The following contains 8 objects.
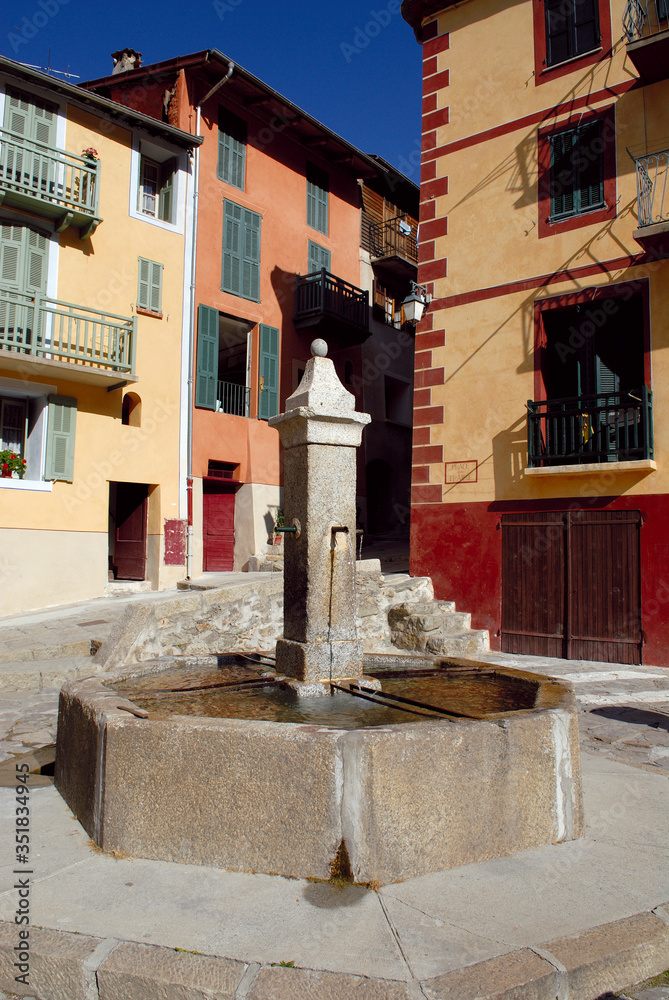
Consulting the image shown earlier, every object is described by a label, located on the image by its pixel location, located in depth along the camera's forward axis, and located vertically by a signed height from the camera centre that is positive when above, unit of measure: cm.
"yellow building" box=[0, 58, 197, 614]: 1229 +391
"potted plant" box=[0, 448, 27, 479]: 1207 +148
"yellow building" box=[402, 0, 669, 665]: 1001 +365
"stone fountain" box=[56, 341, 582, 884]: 301 -107
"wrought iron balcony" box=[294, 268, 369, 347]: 1747 +633
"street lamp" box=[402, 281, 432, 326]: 1167 +415
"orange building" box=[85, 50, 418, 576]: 1537 +679
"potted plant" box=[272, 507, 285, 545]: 1559 +67
